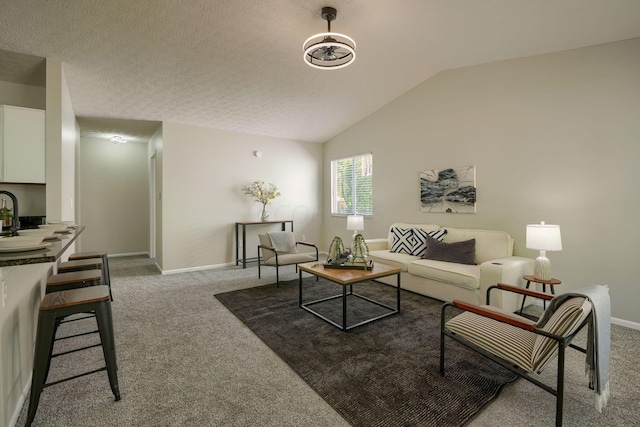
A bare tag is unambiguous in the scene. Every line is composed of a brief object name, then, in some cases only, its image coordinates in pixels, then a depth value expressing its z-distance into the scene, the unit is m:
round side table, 2.83
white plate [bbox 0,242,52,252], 1.28
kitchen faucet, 2.12
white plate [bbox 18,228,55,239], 1.92
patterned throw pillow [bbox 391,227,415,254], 4.47
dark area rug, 1.78
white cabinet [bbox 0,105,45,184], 2.83
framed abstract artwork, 4.14
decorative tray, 3.32
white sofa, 3.08
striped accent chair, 1.57
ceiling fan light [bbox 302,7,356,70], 2.61
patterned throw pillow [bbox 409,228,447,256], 4.23
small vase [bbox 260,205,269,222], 5.85
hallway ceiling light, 6.06
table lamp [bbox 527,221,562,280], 2.88
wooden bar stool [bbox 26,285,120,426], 1.61
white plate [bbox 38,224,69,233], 2.25
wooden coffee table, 2.92
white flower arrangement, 5.81
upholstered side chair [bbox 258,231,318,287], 4.36
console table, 5.36
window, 5.81
